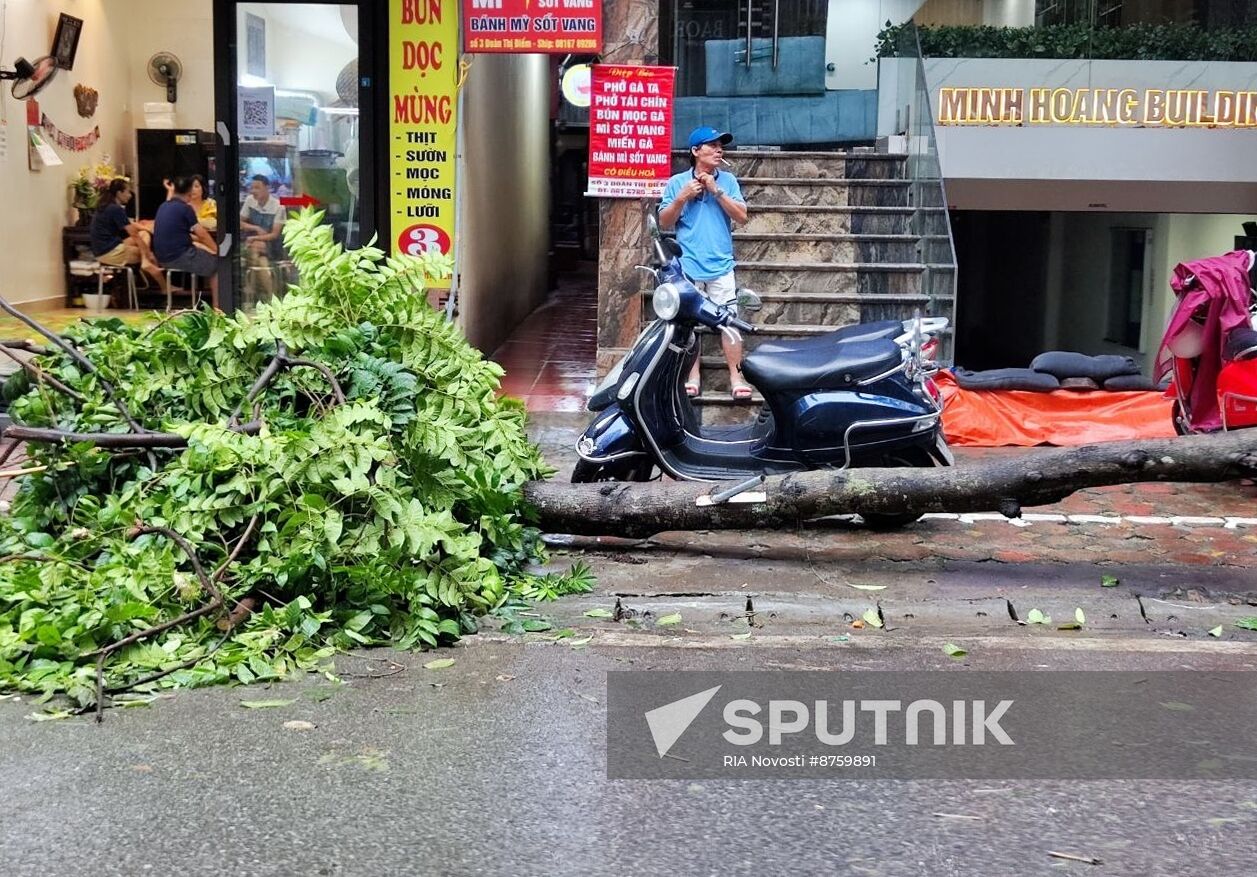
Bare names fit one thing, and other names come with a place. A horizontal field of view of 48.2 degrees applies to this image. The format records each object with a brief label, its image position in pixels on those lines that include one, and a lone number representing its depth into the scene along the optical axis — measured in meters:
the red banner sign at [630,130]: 10.27
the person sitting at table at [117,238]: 15.51
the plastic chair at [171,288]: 14.70
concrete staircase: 10.95
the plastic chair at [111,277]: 15.72
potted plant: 16.45
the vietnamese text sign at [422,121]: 10.54
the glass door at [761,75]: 14.89
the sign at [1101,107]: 14.00
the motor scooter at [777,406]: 6.94
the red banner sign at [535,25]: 9.77
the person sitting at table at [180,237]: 13.53
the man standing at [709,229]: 9.55
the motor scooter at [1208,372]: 7.67
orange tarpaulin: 9.31
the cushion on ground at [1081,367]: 9.74
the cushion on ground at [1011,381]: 9.57
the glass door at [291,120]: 10.80
